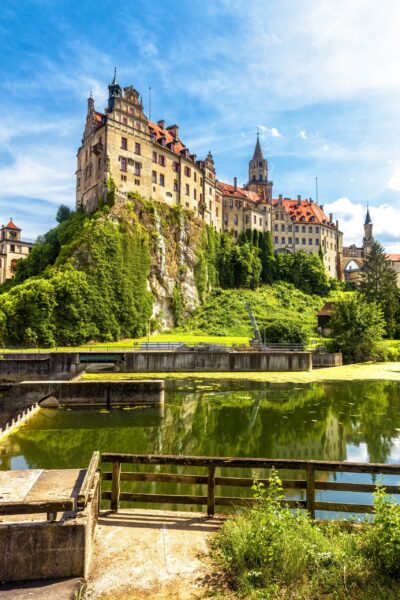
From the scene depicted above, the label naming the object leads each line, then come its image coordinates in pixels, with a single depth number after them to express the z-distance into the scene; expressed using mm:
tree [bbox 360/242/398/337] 69312
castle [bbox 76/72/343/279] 67375
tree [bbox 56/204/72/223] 82688
